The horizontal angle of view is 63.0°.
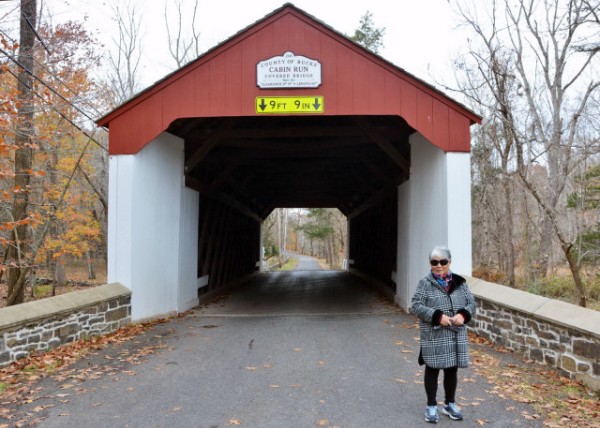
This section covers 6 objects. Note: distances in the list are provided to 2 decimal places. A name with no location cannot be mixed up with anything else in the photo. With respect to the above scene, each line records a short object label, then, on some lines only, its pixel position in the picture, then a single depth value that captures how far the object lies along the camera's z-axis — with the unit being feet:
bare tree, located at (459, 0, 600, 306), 32.89
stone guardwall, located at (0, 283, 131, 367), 16.87
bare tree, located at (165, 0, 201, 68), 78.07
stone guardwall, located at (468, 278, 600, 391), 14.20
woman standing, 11.37
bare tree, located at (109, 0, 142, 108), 69.15
